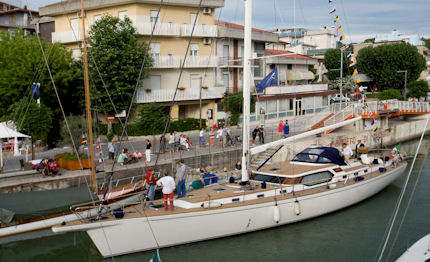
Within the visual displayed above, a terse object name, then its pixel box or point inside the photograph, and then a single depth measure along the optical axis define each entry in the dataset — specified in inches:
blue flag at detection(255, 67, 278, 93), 872.3
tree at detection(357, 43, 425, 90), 2306.8
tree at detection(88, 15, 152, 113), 1161.4
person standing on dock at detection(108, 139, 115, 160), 900.6
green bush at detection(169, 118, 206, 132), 1295.5
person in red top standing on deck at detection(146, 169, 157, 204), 679.4
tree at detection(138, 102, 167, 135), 1221.1
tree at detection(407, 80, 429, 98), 2230.6
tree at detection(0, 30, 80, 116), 1080.8
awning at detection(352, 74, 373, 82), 2524.6
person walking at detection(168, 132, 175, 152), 977.2
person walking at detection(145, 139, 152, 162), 882.7
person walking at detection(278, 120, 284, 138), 1159.3
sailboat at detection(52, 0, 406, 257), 533.6
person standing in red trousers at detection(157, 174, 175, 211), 562.6
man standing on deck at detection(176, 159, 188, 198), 605.6
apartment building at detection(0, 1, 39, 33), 2247.8
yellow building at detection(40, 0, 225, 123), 1294.3
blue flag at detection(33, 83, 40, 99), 993.5
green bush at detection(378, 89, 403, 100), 1982.0
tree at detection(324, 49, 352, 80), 2371.3
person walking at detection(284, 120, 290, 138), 1138.9
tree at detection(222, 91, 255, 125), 1409.7
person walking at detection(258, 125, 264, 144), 1075.7
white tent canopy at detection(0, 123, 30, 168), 812.3
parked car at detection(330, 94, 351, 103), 1943.4
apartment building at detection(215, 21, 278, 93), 1481.3
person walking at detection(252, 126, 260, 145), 1091.0
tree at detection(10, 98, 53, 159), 924.6
